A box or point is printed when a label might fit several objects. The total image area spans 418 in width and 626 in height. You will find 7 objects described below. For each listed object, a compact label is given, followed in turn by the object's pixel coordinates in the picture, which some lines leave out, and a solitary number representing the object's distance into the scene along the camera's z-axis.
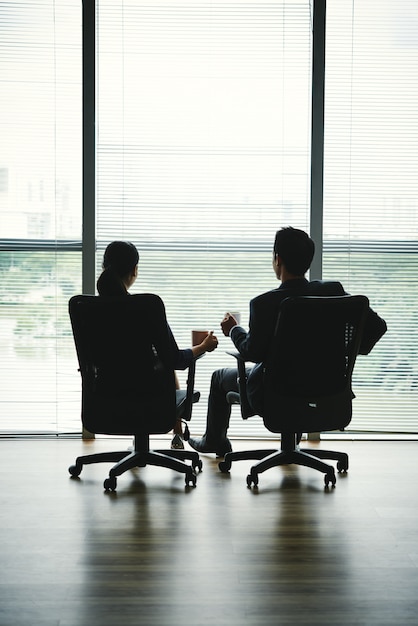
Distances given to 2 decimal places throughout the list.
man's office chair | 3.32
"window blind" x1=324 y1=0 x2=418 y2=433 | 4.58
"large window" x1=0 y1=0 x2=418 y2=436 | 4.59
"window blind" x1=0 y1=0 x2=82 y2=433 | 4.59
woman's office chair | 3.36
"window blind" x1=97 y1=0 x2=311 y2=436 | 4.59
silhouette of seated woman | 3.55
